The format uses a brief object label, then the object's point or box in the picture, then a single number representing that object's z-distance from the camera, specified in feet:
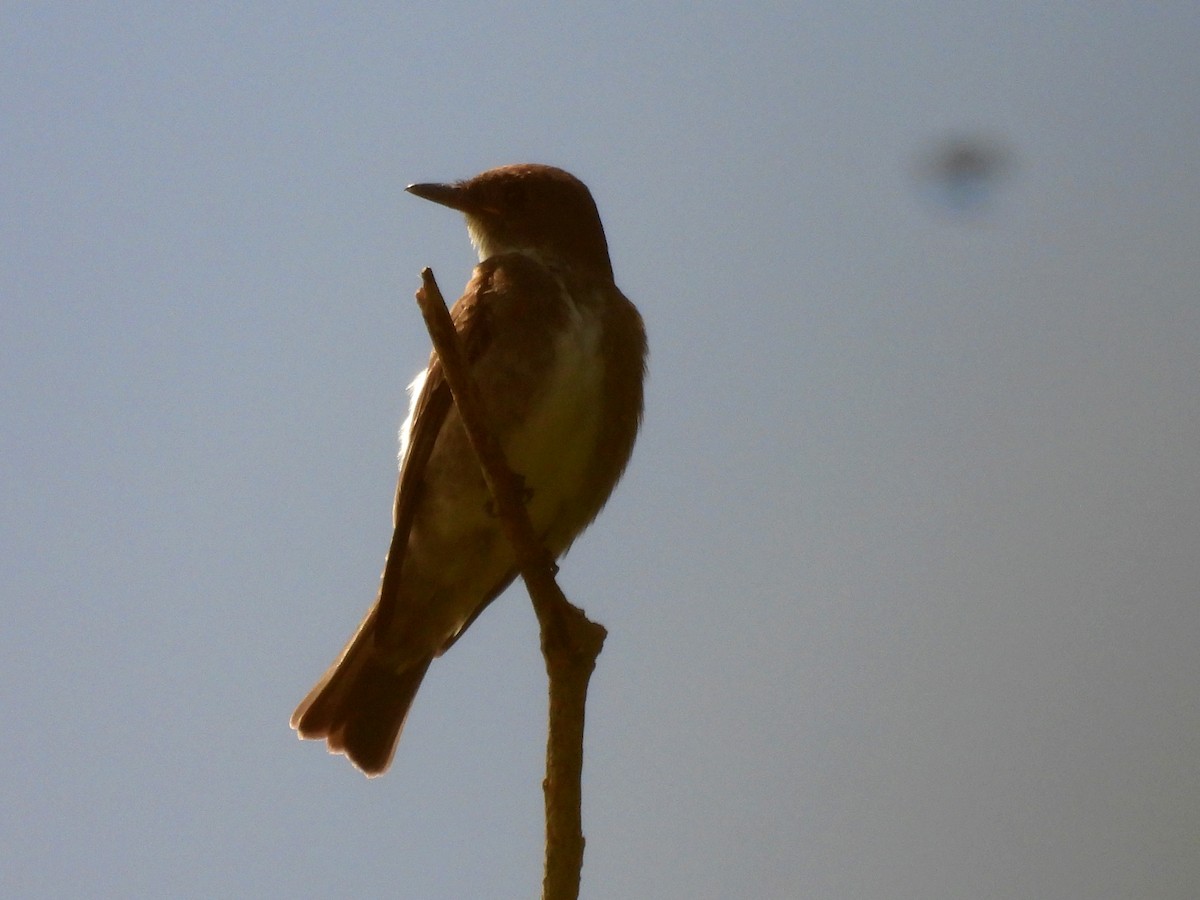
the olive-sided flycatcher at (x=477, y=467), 27.94
